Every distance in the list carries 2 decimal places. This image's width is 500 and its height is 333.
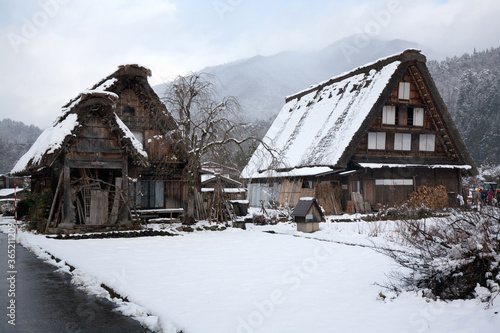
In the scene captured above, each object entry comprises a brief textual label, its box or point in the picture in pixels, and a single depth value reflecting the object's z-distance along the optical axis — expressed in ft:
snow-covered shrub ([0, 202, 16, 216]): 105.70
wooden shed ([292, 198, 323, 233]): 54.90
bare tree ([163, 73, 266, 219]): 60.85
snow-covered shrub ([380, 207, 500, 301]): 19.17
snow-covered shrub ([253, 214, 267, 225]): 69.51
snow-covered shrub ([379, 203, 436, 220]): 66.56
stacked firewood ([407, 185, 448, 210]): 73.77
